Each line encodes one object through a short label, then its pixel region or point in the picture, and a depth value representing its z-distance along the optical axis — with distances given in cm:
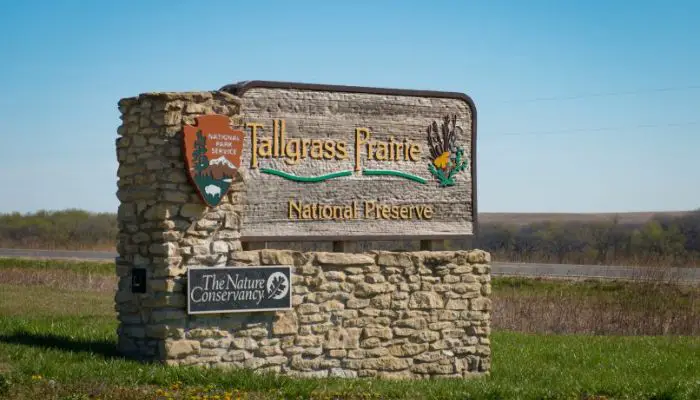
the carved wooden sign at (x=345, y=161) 1133
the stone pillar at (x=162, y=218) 1062
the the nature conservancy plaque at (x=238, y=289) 1066
